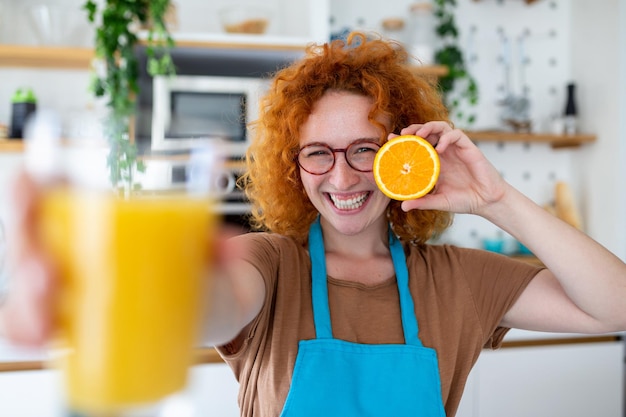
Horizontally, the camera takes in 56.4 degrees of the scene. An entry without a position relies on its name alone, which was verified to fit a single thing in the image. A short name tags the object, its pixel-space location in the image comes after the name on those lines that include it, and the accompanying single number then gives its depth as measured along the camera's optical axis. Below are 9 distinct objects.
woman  1.22
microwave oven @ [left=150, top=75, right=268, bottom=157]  2.53
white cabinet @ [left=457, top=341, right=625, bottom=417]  2.62
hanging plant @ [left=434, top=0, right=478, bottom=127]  3.30
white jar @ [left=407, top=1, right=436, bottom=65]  3.32
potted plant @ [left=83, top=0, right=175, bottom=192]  1.92
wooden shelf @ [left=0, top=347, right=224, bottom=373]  2.26
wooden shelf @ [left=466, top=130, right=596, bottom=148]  3.29
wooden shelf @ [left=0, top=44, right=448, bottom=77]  2.58
